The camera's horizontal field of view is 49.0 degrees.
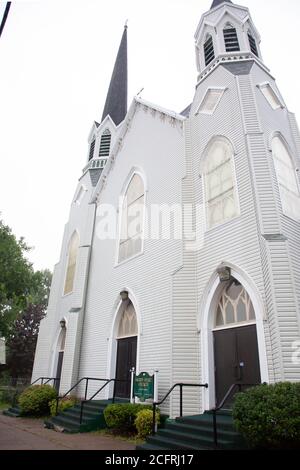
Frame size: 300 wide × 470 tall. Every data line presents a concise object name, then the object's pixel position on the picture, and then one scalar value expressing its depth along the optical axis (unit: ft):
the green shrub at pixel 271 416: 15.21
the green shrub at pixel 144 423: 25.14
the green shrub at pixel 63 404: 36.60
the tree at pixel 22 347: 98.68
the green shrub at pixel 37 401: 40.24
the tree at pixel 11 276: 77.41
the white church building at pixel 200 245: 24.54
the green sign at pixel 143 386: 28.14
